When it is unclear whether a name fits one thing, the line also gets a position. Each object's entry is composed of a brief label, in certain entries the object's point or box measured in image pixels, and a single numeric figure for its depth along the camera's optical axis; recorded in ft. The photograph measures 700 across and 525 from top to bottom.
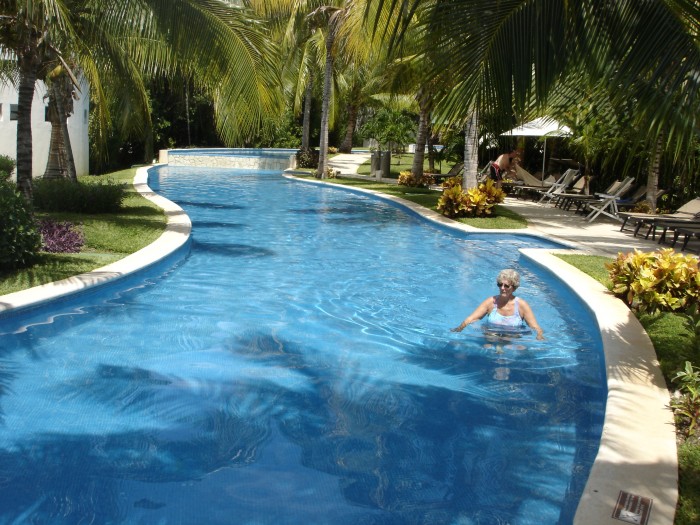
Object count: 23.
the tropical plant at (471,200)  54.19
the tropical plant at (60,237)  34.91
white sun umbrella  66.80
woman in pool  26.76
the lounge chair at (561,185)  65.98
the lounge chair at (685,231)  39.80
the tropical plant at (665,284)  25.85
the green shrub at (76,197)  46.83
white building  66.08
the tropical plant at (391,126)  112.88
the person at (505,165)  73.41
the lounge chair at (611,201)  53.78
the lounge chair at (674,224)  40.81
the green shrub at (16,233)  28.78
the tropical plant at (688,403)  16.05
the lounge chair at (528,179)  72.43
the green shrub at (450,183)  58.90
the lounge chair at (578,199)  57.44
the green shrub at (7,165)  60.48
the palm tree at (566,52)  15.37
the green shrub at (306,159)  111.75
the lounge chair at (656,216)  44.73
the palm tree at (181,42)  32.27
